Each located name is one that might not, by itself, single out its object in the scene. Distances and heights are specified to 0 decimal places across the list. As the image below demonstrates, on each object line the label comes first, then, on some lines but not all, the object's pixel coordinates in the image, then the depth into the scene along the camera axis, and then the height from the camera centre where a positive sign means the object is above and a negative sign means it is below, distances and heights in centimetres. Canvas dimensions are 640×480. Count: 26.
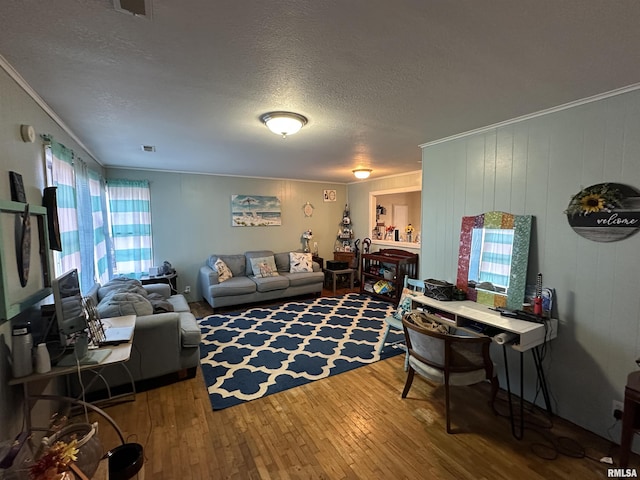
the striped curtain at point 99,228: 338 -6
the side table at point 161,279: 447 -90
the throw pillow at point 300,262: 573 -85
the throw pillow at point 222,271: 502 -88
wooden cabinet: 507 -97
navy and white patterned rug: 278 -154
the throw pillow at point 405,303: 313 -94
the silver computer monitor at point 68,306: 169 -51
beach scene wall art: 568 +19
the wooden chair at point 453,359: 208 -106
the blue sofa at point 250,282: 475 -109
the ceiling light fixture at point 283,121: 236 +83
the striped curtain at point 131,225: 453 -4
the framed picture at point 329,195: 671 +56
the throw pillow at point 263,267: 534 -88
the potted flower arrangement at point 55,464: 93 -80
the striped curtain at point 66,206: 229 +15
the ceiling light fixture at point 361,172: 481 +79
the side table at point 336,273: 590 -117
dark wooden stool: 160 -115
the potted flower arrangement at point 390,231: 606 -28
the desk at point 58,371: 157 -83
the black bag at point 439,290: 280 -72
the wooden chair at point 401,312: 312 -104
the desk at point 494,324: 208 -86
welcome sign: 192 +2
